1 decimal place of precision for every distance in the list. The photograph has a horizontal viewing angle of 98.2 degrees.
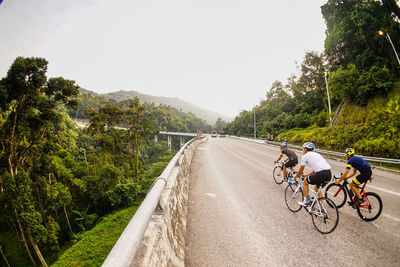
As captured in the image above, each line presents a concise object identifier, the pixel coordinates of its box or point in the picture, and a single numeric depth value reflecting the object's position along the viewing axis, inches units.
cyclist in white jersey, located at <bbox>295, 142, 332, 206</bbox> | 175.5
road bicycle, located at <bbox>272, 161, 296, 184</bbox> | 281.9
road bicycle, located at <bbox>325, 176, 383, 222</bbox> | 166.2
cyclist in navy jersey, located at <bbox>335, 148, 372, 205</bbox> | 177.8
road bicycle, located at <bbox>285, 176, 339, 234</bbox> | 149.0
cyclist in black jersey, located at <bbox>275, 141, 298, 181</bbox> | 261.0
